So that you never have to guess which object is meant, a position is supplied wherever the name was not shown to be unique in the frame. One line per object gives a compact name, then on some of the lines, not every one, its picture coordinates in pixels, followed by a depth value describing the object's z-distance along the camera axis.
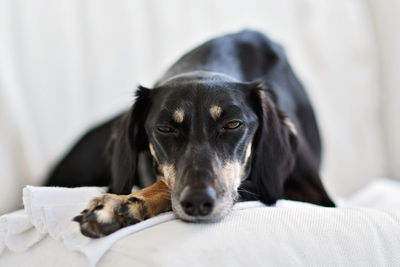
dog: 0.69
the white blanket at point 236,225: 0.65
